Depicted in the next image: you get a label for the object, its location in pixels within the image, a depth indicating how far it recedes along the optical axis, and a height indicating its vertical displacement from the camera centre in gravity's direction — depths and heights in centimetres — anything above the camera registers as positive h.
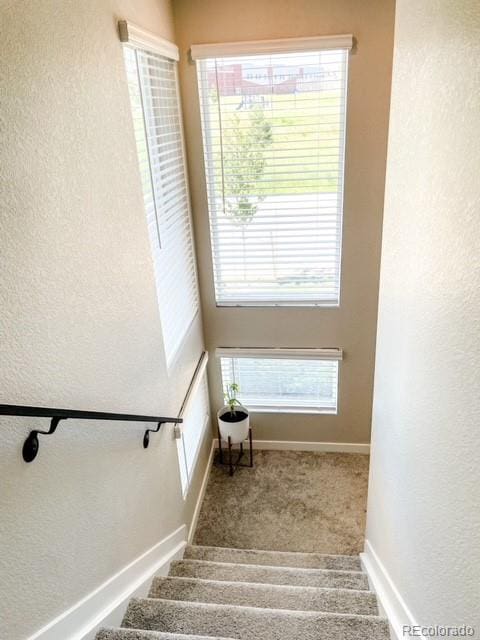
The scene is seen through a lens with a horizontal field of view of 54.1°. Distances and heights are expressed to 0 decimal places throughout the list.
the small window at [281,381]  374 -197
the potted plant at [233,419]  363 -216
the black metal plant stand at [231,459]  377 -259
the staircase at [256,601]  194 -213
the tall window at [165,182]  225 -29
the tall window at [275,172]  289 -33
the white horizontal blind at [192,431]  295 -197
